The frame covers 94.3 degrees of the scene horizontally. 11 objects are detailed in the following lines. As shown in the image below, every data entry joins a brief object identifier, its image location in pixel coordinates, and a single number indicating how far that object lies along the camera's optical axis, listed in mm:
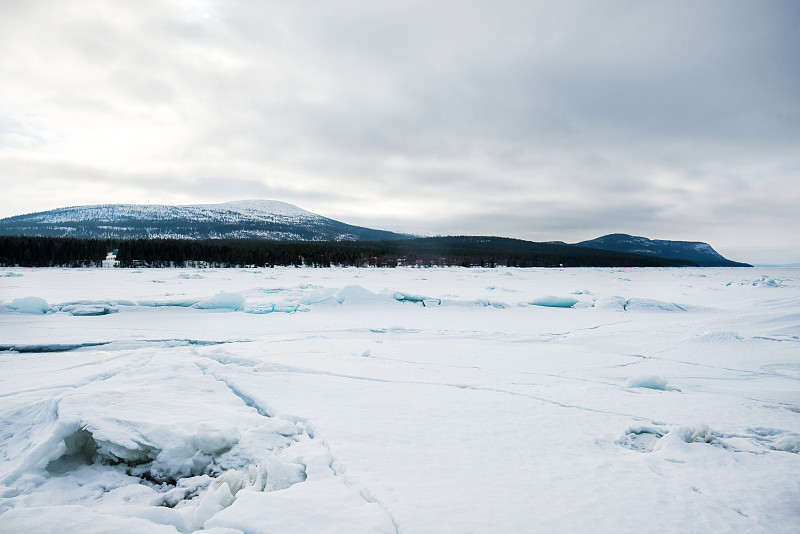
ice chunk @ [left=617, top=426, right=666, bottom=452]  2459
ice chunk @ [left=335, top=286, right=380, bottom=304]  10992
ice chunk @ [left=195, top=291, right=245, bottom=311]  9852
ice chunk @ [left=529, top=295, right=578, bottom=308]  11570
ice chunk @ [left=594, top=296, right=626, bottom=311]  10562
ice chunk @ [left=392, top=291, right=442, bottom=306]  11180
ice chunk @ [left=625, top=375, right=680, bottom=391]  3654
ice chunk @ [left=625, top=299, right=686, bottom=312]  10352
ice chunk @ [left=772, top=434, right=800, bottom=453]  2387
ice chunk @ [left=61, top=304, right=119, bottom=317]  8641
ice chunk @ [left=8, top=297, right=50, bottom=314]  8219
